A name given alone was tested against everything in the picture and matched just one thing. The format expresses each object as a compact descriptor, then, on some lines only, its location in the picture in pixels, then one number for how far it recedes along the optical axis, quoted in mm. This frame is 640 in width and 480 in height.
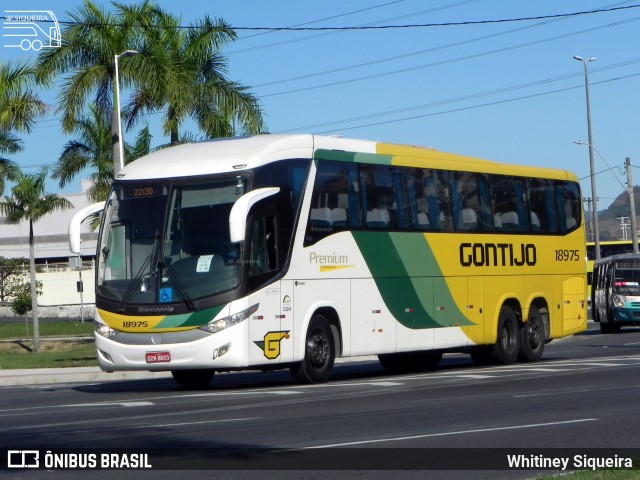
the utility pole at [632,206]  58656
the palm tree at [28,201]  49875
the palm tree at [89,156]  45344
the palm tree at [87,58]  34375
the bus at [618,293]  40219
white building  89250
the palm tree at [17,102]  37688
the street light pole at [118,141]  33375
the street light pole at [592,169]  54344
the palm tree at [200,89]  36062
